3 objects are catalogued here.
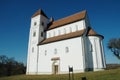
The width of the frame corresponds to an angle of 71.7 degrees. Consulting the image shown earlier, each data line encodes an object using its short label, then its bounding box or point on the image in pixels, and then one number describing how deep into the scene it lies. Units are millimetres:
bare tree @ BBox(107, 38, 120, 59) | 29385
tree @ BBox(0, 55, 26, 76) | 39877
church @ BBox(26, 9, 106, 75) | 17215
